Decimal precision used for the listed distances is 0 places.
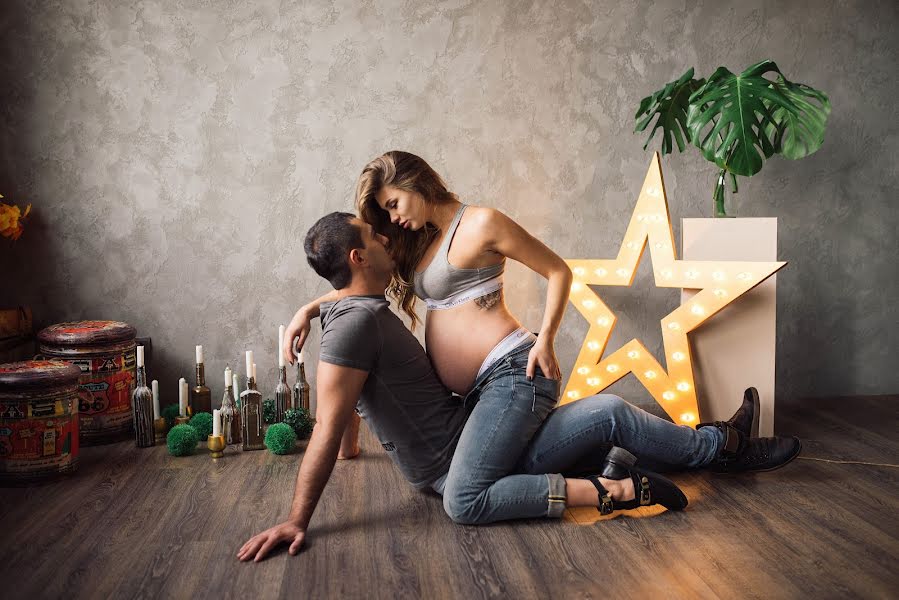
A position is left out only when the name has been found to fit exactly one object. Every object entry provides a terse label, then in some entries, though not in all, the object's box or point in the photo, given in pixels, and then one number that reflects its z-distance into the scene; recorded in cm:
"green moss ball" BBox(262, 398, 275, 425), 317
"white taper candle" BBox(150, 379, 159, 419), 298
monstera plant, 279
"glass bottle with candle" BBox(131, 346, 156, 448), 288
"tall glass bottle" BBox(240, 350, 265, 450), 285
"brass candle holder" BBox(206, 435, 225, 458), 279
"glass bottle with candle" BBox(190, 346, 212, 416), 310
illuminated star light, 288
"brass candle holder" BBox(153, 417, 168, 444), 301
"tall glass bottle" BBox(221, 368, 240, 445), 291
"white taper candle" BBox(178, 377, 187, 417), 302
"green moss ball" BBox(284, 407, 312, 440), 297
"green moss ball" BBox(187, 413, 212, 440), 295
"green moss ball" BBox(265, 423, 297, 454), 279
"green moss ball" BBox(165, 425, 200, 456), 277
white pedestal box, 291
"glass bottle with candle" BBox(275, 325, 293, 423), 305
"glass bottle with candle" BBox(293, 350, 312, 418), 314
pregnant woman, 213
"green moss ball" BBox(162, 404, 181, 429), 312
